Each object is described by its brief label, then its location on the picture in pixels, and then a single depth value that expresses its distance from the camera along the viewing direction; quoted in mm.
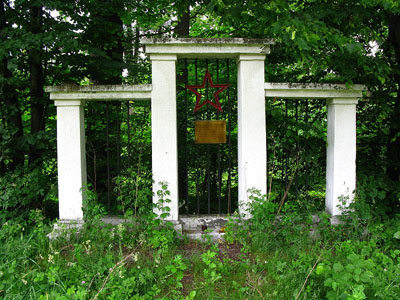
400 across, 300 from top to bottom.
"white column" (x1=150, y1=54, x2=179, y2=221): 4207
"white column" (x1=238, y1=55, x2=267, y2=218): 4270
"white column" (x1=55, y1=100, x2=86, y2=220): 4238
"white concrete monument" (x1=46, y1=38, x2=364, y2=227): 4207
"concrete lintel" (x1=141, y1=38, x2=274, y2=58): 4152
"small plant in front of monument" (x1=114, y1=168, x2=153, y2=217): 3955
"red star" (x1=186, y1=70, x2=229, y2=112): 4447
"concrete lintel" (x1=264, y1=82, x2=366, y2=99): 4273
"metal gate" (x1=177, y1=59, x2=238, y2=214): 6434
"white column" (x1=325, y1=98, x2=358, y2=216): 4363
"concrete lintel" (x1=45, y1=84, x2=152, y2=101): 4184
